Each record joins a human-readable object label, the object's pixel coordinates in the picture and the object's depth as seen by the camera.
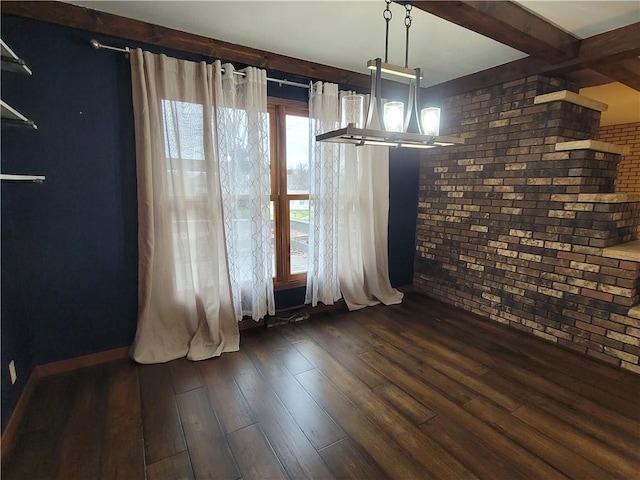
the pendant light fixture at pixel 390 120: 1.61
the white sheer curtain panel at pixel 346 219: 3.05
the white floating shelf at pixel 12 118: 1.53
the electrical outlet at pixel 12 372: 1.81
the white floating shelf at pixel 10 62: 1.46
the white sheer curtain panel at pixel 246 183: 2.57
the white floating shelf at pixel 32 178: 1.46
